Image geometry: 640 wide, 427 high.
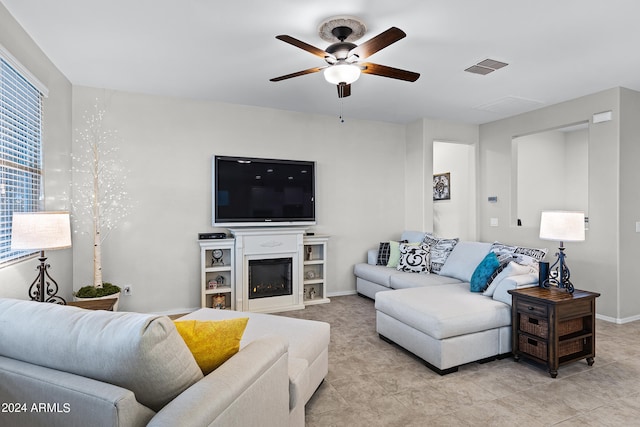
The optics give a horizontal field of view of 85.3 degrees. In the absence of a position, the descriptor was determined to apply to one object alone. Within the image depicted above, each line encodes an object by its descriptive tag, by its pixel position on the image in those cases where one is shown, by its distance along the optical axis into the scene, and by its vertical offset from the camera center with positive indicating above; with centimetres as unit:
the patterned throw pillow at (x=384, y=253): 493 -58
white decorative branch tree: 376 +35
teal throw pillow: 319 -56
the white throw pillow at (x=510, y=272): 298 -52
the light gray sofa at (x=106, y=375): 96 -49
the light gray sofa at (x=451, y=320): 261 -86
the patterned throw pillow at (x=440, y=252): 433 -51
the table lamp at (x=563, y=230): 283 -15
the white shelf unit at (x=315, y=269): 469 -79
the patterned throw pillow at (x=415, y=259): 441 -60
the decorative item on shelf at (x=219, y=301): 416 -107
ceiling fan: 246 +117
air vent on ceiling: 321 +139
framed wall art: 616 +47
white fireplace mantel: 416 -52
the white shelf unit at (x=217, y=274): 409 -76
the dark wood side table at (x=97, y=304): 295 -79
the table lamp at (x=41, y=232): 218 -12
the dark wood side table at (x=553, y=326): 256 -88
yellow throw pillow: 131 -49
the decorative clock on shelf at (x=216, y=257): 429 -54
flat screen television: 430 +27
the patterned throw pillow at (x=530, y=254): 329 -42
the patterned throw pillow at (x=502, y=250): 347 -39
